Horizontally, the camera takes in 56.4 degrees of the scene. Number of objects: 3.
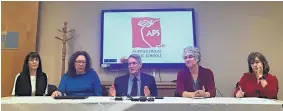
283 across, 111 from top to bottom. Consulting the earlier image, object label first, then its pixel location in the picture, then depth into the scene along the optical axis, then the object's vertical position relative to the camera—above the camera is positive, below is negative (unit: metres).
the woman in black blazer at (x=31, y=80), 2.26 -0.14
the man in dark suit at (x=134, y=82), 2.22 -0.16
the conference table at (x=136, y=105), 1.27 -0.20
